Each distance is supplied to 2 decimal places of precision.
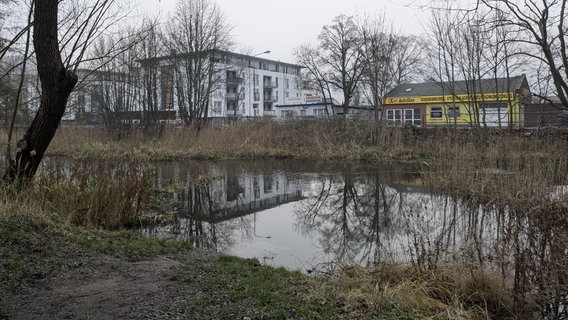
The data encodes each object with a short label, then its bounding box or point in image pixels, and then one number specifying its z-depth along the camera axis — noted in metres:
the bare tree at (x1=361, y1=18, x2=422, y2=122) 30.66
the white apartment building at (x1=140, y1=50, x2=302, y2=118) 29.41
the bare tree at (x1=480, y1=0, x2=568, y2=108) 7.82
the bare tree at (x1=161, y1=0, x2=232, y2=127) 28.92
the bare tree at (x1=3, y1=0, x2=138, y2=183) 6.24
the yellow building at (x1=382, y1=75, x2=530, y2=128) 28.42
